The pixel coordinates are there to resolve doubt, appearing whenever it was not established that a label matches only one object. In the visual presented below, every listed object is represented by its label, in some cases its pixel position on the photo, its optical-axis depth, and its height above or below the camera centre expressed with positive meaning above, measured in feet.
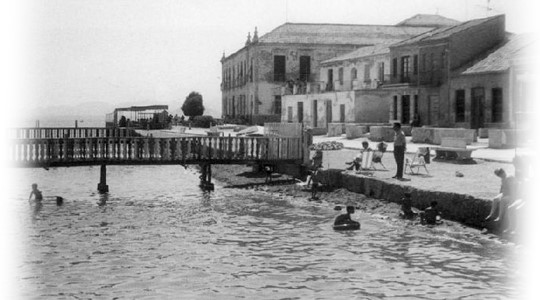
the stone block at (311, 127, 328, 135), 170.50 +0.93
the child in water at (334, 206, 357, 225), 66.13 -7.42
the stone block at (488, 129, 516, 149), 106.22 -0.26
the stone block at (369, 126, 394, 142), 129.70 +0.26
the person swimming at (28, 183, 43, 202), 89.61 -7.39
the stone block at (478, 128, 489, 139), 131.13 +0.54
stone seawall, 61.11 -5.59
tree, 331.36 +12.67
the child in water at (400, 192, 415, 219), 67.00 -6.39
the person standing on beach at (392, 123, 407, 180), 73.87 -1.34
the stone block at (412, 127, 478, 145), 113.70 +0.28
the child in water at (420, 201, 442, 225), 63.26 -6.81
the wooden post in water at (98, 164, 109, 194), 102.66 -7.06
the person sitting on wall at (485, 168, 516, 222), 54.39 -4.13
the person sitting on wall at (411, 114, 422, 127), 155.12 +3.03
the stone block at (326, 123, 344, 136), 155.74 +1.28
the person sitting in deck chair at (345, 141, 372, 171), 86.99 -2.99
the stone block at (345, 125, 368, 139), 144.56 +0.73
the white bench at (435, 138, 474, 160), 92.27 -1.73
